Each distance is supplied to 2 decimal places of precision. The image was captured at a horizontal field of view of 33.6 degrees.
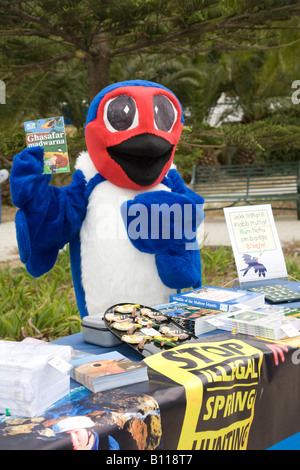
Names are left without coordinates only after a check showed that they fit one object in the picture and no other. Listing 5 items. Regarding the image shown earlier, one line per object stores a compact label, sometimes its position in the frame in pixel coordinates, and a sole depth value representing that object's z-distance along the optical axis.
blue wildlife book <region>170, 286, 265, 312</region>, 1.68
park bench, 7.44
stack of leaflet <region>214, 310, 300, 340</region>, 1.42
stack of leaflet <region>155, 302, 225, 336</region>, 1.52
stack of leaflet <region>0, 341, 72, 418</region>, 0.99
